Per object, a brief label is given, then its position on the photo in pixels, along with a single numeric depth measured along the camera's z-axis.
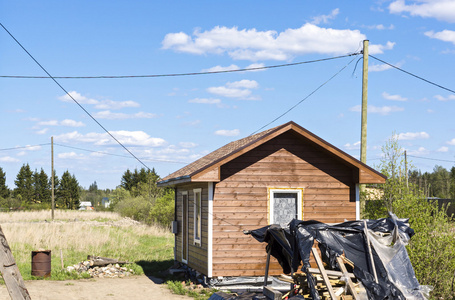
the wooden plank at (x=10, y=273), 6.39
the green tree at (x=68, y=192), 80.69
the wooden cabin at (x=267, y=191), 15.49
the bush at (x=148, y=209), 36.59
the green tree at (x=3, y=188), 77.88
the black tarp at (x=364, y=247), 9.41
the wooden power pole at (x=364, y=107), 16.84
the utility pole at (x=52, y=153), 45.99
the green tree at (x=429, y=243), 14.29
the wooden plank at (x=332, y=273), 9.05
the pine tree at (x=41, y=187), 79.75
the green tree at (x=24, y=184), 77.88
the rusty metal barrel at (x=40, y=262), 18.22
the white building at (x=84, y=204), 112.96
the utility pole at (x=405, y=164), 17.09
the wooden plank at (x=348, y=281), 8.96
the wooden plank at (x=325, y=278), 8.78
